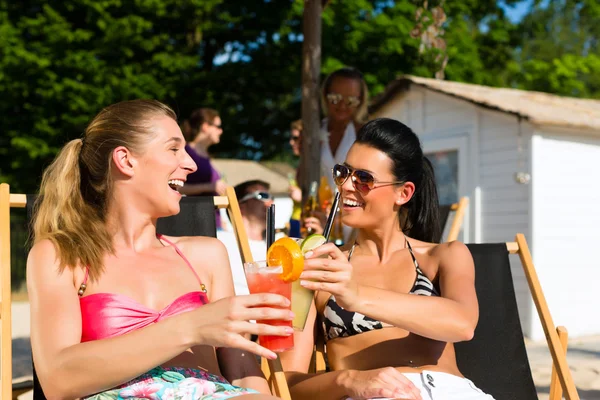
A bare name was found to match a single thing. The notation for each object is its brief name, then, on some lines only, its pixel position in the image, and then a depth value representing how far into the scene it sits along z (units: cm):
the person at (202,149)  558
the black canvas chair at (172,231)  256
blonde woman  199
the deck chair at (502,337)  321
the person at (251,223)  473
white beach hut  998
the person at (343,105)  473
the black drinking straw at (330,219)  234
